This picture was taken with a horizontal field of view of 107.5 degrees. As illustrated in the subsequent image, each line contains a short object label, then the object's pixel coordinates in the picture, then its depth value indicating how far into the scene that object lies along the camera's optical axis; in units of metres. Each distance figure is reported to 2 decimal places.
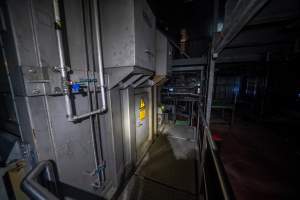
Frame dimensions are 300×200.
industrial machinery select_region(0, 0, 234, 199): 0.85
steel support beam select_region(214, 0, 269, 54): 0.75
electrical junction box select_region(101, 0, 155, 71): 1.29
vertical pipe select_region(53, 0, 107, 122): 0.95
